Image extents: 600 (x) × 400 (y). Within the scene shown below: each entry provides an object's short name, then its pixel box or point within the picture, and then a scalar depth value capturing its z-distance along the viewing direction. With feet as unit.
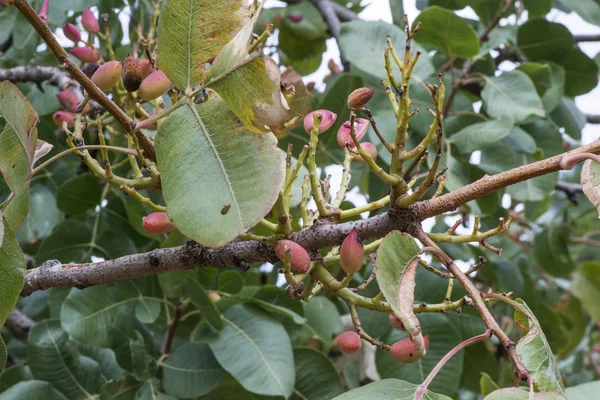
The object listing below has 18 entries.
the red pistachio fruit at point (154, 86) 2.21
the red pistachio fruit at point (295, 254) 2.01
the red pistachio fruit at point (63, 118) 2.86
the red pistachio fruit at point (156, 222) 2.22
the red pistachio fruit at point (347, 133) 2.37
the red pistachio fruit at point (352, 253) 1.99
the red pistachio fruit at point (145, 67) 2.67
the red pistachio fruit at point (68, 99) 3.13
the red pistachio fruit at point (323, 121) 2.38
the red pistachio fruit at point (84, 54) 3.26
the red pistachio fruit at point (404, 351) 2.10
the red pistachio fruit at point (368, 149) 2.40
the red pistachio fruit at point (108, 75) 2.30
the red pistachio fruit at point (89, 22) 3.55
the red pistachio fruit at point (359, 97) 2.32
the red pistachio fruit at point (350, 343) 2.43
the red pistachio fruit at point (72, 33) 3.50
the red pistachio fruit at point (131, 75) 2.18
